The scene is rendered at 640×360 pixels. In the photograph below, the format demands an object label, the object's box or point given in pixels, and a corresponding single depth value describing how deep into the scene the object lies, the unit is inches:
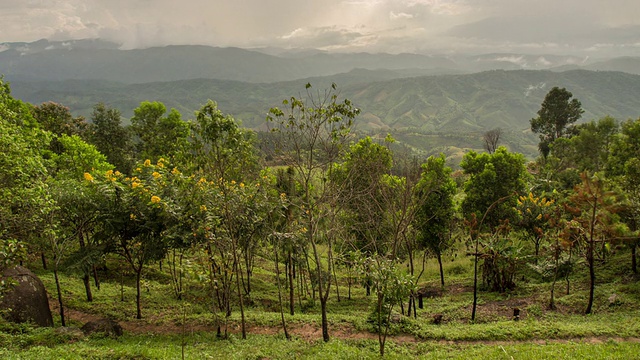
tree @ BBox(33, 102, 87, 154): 1314.0
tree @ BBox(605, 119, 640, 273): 709.3
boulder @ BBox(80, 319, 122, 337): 486.9
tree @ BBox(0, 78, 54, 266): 427.8
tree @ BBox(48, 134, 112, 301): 515.5
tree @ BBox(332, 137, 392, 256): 704.0
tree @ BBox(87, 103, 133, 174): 1465.3
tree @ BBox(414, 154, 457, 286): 854.5
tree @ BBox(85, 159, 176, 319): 512.4
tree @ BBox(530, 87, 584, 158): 2251.5
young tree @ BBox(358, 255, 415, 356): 419.2
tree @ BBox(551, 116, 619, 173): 1648.6
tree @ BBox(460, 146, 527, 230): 937.5
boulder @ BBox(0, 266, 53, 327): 483.5
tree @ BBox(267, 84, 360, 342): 465.7
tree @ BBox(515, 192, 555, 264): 932.4
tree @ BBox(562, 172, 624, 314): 565.3
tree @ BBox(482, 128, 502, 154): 2402.9
